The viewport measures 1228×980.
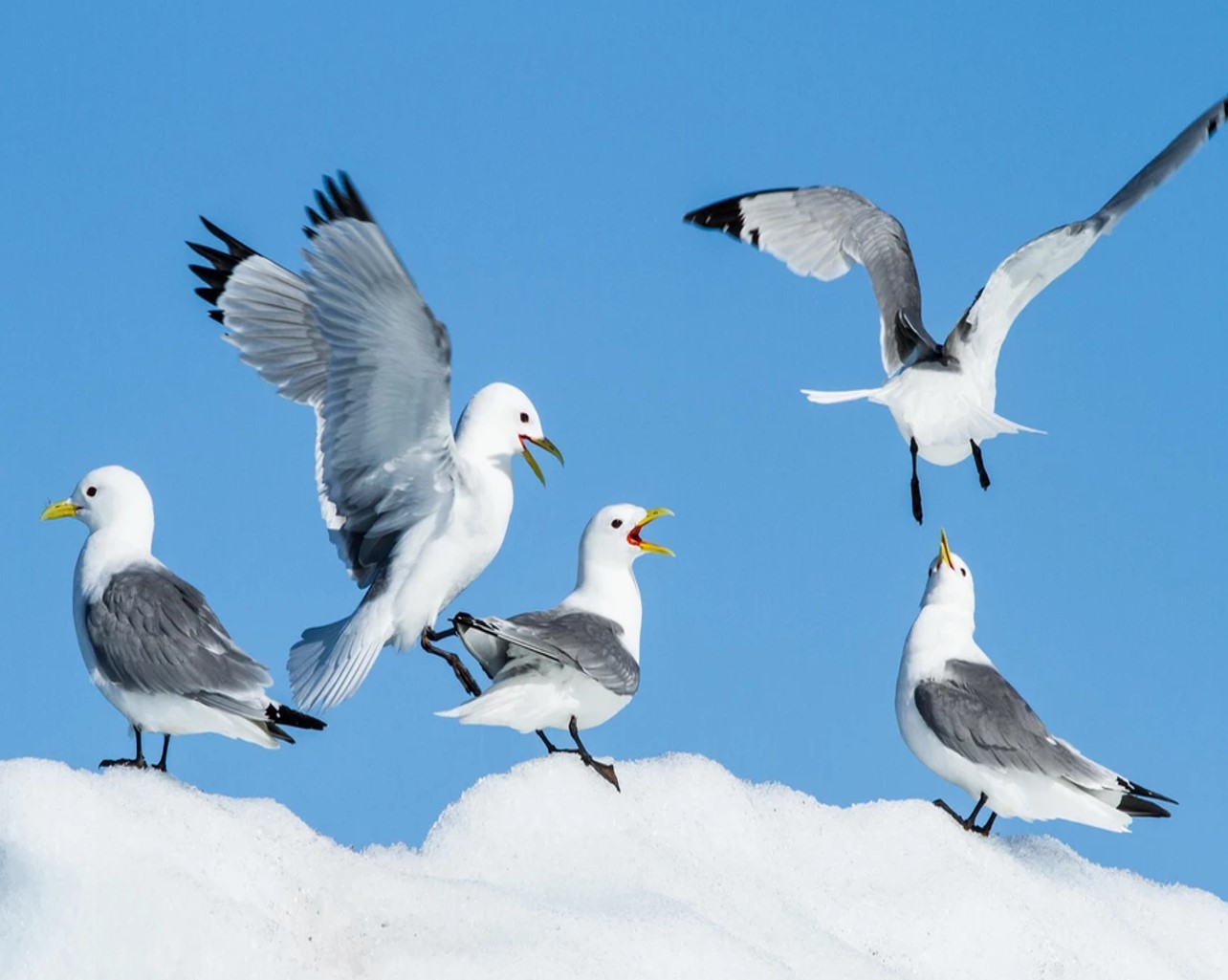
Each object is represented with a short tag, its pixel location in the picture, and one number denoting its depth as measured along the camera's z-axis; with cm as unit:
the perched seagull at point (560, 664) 1180
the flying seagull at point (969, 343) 1602
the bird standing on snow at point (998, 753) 1283
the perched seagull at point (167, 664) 1116
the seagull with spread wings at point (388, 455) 1181
